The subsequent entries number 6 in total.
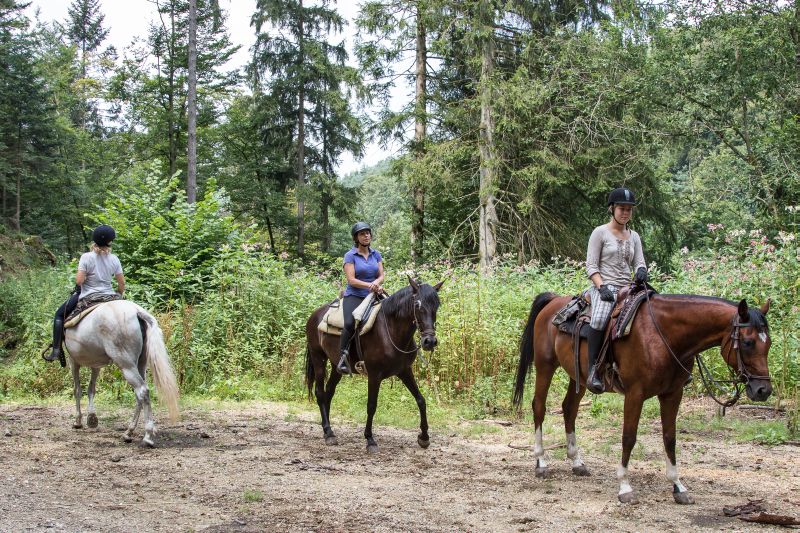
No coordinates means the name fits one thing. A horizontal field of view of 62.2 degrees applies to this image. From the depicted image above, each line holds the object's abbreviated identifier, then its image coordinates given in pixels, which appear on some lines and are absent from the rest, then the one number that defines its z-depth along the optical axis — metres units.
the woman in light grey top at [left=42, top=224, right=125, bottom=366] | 7.87
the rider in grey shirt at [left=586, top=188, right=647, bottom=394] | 5.82
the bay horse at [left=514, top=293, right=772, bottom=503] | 4.85
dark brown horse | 7.28
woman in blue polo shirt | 7.83
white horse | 7.55
